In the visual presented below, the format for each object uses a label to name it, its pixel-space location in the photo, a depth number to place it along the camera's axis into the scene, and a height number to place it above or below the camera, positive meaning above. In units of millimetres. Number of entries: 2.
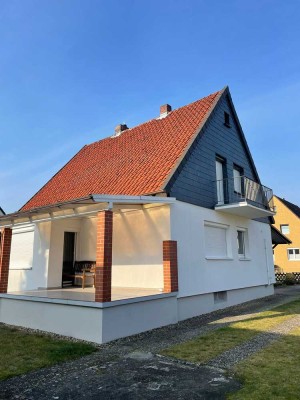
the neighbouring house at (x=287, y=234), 31766 +2948
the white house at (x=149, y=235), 7621 +1003
